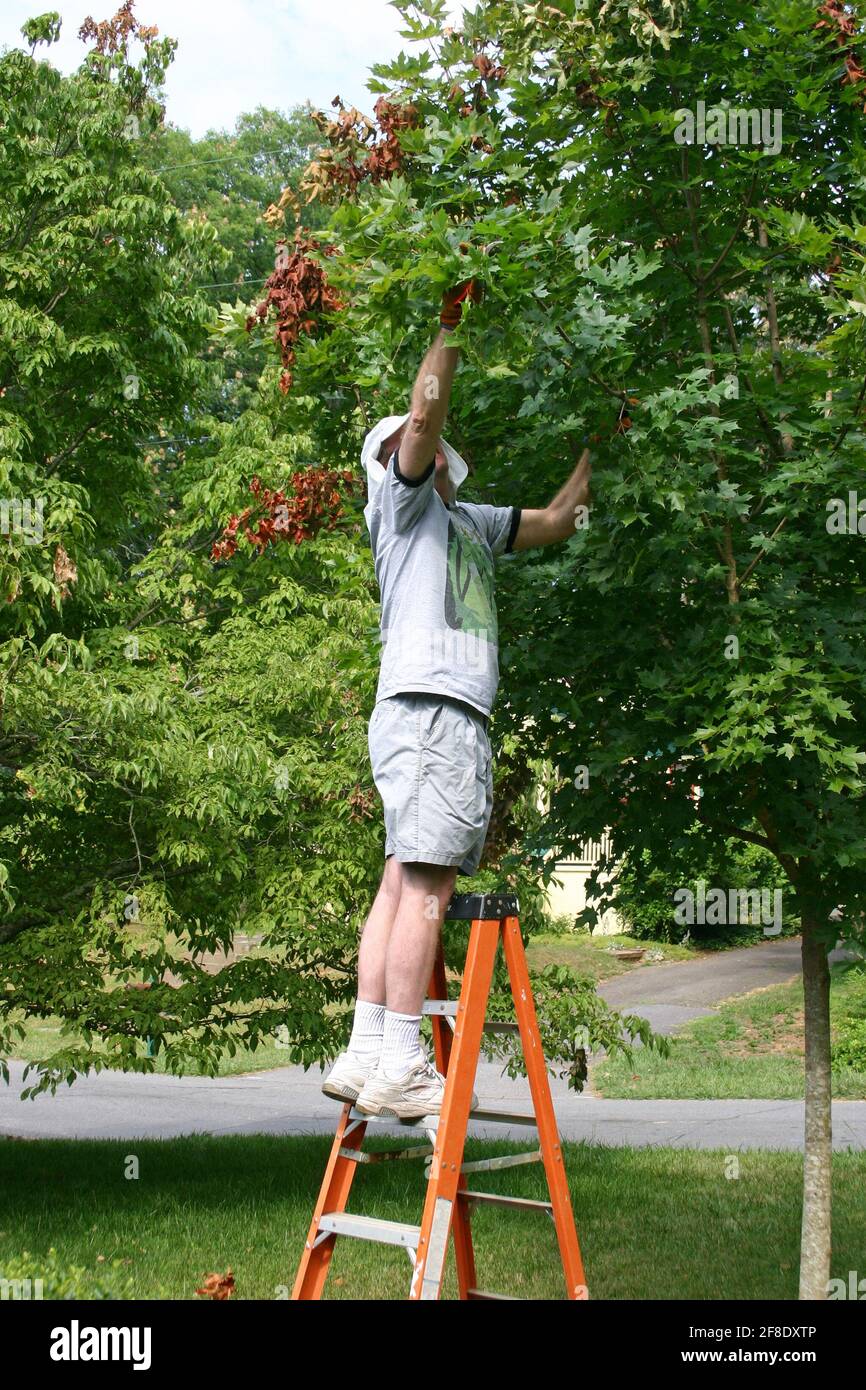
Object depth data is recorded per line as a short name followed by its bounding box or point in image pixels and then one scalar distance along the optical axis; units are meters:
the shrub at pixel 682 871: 5.39
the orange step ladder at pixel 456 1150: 3.44
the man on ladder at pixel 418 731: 3.64
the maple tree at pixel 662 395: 4.18
